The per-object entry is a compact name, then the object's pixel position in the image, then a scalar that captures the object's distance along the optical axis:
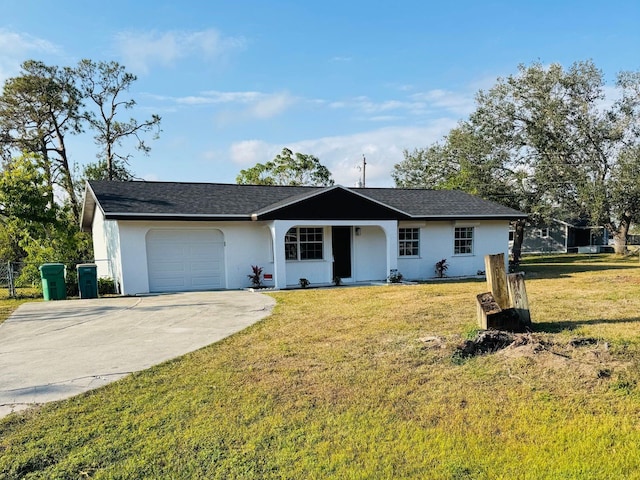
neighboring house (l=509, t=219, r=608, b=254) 38.99
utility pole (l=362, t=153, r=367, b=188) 38.62
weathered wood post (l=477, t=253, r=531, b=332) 6.40
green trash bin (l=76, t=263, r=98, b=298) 12.68
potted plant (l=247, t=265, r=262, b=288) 14.51
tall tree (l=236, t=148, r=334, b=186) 37.34
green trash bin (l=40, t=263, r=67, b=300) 12.49
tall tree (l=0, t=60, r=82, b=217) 25.62
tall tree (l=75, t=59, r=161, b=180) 29.02
